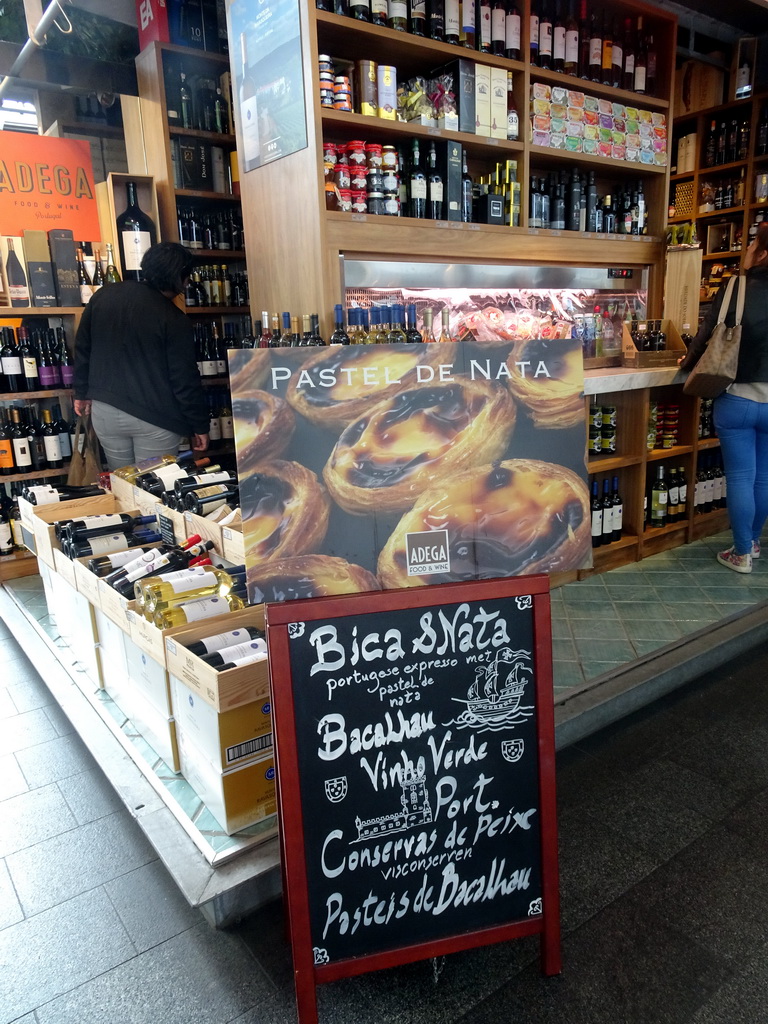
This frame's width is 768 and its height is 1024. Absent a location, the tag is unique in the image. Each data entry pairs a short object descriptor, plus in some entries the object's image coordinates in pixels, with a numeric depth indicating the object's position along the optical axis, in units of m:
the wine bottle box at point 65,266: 4.38
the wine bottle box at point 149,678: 2.16
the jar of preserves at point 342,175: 3.37
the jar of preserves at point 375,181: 3.46
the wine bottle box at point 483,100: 3.67
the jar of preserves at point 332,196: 3.35
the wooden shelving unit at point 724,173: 6.31
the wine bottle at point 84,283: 4.48
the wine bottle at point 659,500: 4.29
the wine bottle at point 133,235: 4.46
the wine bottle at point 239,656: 1.86
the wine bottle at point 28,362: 4.31
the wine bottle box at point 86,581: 2.51
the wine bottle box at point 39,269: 4.31
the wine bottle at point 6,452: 4.33
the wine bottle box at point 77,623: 2.76
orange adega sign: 4.38
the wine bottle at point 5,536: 4.34
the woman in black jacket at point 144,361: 3.73
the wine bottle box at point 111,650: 2.52
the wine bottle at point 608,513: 4.00
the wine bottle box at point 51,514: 2.99
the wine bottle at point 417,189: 3.60
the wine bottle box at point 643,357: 4.16
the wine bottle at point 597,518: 3.95
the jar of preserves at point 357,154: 3.38
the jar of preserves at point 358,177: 3.40
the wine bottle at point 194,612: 2.15
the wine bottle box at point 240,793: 1.91
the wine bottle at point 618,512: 4.04
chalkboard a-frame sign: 1.41
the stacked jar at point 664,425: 4.28
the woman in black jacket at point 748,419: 3.62
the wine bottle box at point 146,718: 2.20
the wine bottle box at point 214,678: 1.79
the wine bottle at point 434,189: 3.68
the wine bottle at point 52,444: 4.45
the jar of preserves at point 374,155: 3.45
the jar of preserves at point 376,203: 3.47
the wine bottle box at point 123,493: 3.29
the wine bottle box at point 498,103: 3.73
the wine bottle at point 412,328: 3.67
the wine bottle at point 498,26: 3.70
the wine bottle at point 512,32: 3.75
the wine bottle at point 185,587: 2.21
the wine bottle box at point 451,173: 3.69
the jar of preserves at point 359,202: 3.42
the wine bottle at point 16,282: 4.25
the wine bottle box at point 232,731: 1.86
